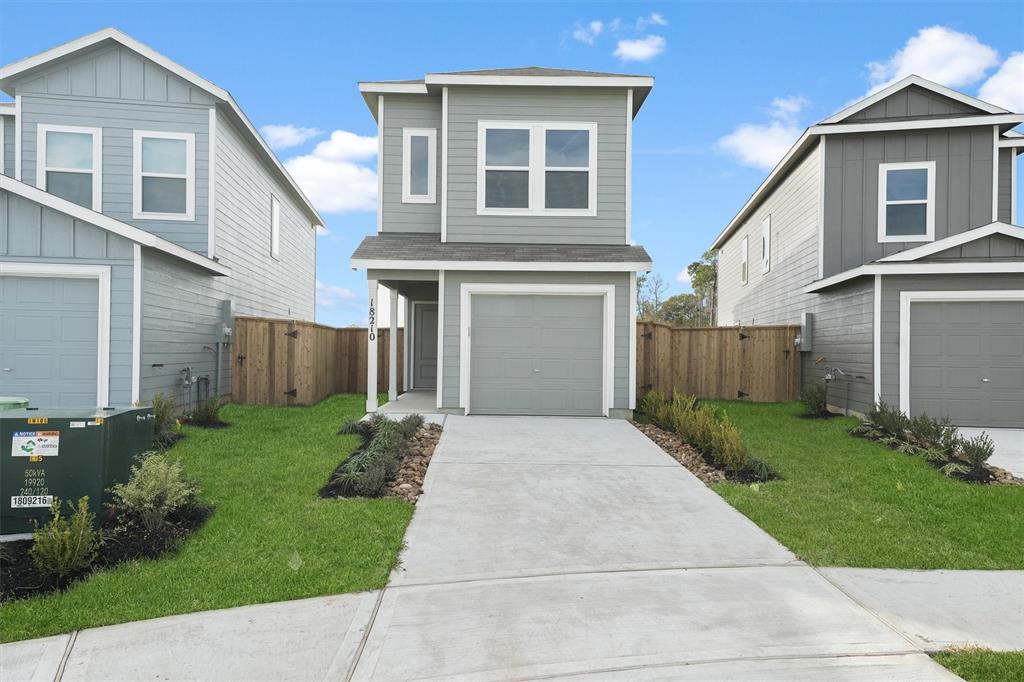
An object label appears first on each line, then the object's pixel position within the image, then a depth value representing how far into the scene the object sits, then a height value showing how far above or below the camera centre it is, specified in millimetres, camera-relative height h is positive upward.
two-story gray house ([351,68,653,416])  11398 +2178
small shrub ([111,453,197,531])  5016 -1295
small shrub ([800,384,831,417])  12448 -1112
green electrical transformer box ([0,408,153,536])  5027 -1044
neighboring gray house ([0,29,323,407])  9719 +1994
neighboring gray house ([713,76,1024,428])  10594 +1836
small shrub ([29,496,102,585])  4203 -1461
